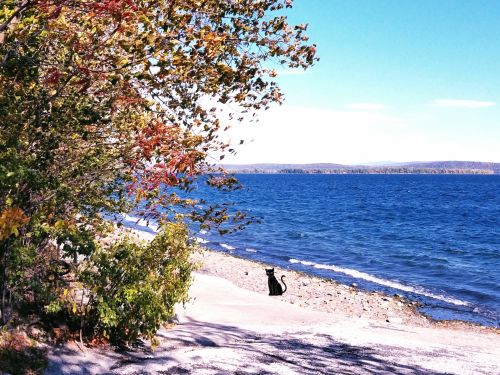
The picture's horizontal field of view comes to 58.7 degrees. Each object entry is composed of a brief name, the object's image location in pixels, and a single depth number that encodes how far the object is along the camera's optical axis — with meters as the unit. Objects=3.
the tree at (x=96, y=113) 6.50
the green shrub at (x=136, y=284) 8.82
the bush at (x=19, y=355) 7.67
